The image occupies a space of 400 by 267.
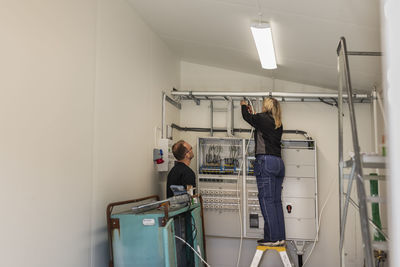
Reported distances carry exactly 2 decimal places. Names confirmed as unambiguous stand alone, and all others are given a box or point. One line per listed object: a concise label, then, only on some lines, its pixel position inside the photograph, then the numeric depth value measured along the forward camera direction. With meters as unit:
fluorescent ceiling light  3.17
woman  4.38
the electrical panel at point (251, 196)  5.01
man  4.33
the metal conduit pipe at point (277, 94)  5.12
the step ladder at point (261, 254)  4.27
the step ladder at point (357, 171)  1.66
